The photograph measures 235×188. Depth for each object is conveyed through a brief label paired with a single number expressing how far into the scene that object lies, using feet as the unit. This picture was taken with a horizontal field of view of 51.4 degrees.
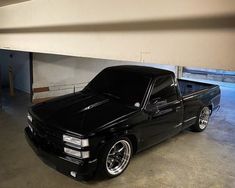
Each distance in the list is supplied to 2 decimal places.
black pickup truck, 9.80
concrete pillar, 34.87
